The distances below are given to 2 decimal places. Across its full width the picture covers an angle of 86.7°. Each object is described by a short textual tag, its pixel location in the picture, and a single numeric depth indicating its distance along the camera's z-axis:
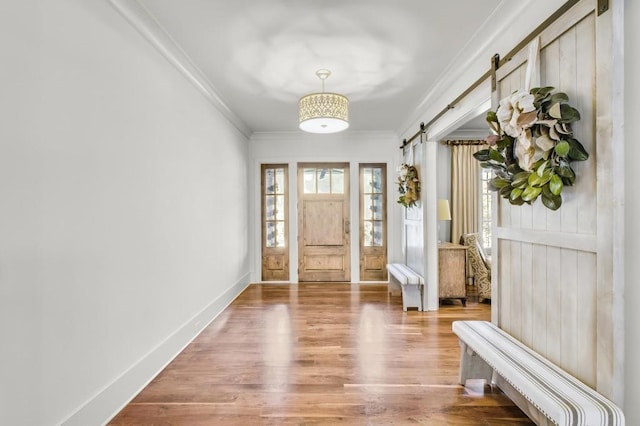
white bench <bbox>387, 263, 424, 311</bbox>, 4.26
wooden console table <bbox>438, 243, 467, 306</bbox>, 4.48
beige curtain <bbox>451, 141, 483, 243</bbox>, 5.75
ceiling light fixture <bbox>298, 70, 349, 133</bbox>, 3.28
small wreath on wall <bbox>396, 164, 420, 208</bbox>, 4.54
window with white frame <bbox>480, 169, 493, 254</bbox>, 5.83
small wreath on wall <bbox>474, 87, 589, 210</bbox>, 1.64
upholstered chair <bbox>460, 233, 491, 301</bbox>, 4.60
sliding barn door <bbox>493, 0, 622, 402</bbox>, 1.49
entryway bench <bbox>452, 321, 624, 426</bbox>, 1.38
